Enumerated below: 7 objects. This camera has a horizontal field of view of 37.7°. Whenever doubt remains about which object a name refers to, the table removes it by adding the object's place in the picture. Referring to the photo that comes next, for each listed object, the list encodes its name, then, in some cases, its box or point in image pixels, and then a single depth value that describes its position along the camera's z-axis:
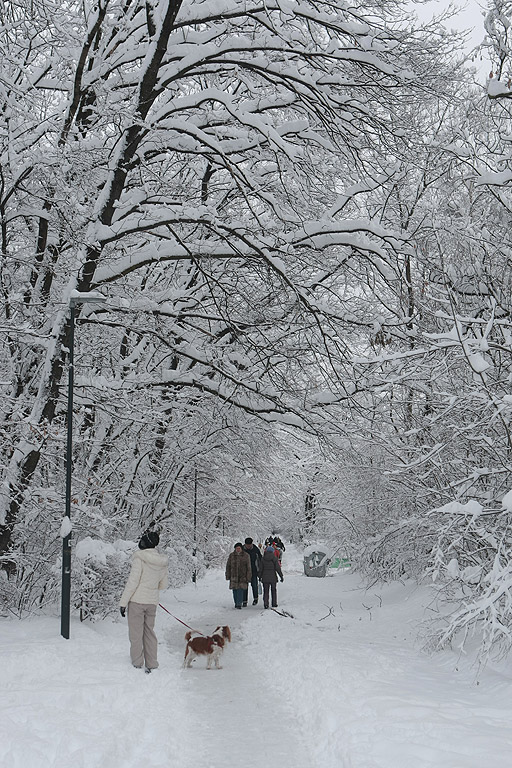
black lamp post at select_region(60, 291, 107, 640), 9.97
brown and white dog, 10.12
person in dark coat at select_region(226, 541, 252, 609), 18.23
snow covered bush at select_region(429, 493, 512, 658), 6.60
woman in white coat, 9.27
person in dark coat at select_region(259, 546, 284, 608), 18.38
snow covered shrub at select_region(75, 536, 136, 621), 10.61
